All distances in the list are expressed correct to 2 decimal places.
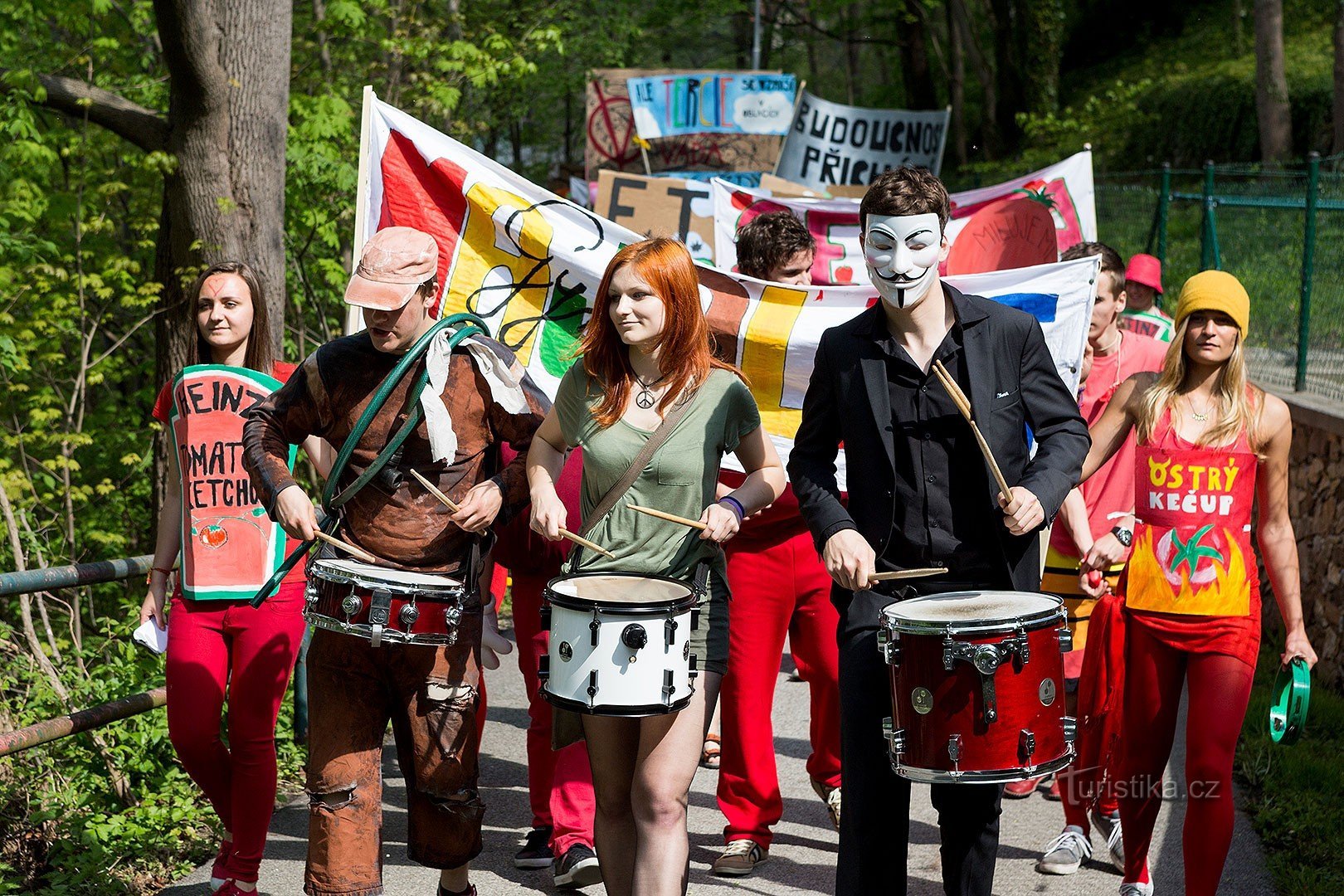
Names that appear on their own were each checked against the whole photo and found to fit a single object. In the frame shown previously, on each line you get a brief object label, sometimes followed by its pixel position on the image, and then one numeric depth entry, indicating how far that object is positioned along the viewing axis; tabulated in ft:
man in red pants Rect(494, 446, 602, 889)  16.33
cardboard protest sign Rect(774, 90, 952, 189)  48.70
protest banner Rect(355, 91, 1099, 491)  19.71
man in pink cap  13.60
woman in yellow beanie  14.73
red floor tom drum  11.38
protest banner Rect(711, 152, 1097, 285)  29.81
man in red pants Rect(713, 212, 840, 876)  17.10
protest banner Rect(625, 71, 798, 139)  50.75
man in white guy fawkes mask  12.28
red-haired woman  12.80
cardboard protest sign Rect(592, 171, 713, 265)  30.66
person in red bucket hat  26.00
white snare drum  12.16
